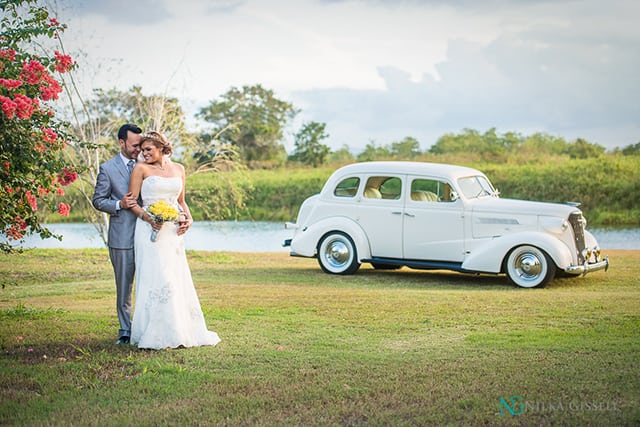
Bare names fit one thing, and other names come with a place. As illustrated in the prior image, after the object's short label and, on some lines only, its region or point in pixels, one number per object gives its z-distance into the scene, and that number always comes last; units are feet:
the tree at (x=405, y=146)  156.87
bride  23.17
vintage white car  39.88
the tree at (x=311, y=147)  150.41
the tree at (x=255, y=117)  151.43
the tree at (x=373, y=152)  155.21
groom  23.68
